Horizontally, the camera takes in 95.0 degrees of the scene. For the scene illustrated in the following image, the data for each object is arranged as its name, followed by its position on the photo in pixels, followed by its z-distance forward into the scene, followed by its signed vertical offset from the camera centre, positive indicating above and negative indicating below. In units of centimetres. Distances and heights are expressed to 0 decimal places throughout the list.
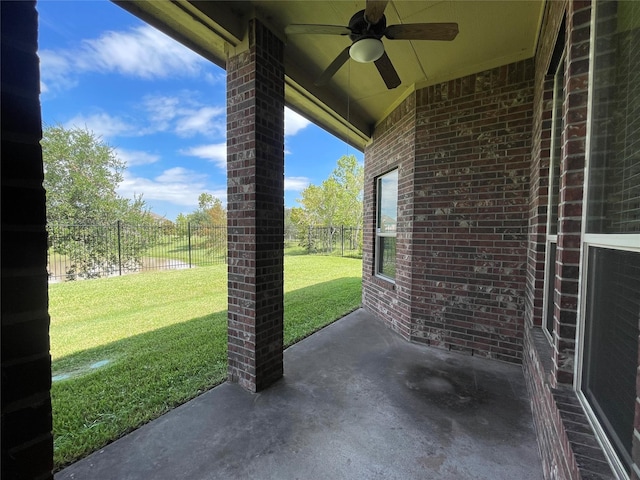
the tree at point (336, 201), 1500 +154
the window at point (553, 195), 227 +29
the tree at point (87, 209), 835 +56
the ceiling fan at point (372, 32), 209 +146
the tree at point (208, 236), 1100 -32
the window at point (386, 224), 448 +9
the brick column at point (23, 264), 52 -7
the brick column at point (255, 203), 249 +22
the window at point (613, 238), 111 -3
